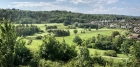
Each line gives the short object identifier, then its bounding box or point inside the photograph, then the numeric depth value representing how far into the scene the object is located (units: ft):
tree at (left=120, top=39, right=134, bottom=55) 230.11
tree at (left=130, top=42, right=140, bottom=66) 135.56
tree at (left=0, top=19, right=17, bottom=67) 77.36
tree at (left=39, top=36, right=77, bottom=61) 125.57
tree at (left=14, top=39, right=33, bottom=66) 110.73
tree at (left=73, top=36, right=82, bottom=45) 279.12
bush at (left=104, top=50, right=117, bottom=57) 207.92
